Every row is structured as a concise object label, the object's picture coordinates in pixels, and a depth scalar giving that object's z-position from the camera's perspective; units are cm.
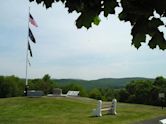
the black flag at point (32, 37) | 1859
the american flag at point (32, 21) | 1871
